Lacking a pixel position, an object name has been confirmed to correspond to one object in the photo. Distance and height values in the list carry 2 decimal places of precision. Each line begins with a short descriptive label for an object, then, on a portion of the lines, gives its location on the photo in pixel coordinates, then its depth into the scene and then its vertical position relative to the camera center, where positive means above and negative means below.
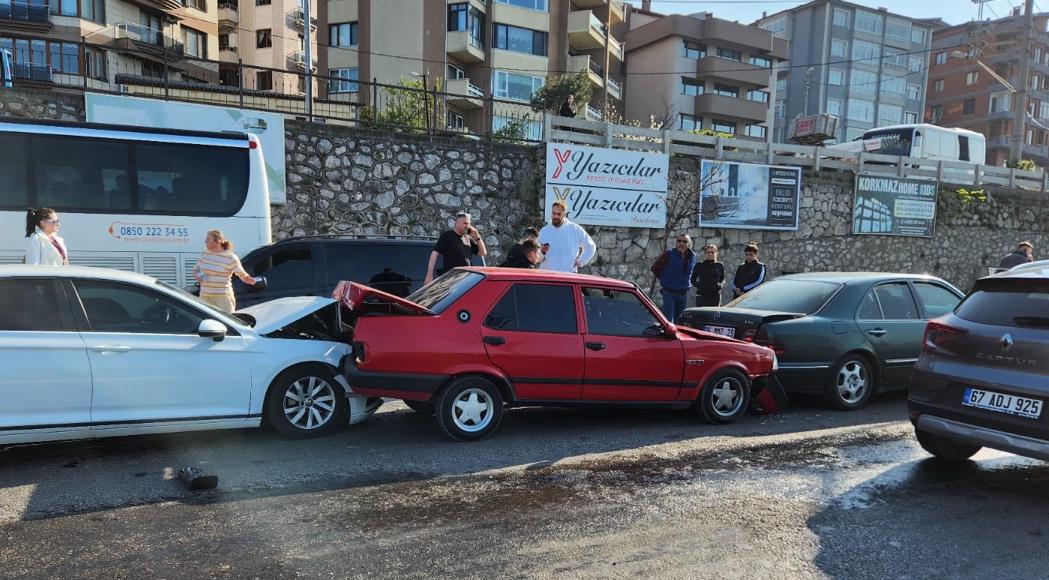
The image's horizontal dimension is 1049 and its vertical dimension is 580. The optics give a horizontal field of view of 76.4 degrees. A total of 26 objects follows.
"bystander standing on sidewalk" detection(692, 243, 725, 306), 10.02 -0.77
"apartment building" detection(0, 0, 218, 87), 32.62 +9.27
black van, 7.78 -0.60
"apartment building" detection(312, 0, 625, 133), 34.62 +9.45
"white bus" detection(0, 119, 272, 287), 7.74 +0.22
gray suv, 4.21 -0.93
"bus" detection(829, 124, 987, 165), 21.08 +2.90
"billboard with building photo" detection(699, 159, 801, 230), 16.08 +0.79
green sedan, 6.79 -1.01
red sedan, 5.16 -1.07
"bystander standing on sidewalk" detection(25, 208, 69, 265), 6.51 -0.31
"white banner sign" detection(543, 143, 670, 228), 14.32 +0.85
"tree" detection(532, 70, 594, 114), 33.28 +6.57
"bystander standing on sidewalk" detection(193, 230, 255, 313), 6.82 -0.60
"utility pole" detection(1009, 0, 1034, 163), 25.98 +5.61
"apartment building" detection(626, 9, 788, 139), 46.09 +10.91
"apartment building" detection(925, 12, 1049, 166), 65.88 +14.04
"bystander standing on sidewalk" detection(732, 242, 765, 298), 9.96 -0.68
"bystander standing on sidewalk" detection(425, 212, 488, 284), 7.78 -0.34
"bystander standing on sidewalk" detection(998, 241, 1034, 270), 11.17 -0.34
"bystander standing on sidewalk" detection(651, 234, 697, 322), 9.96 -0.72
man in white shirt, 8.76 -0.31
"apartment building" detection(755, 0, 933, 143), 57.47 +14.71
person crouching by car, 7.79 -0.43
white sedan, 4.43 -1.11
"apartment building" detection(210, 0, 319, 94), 43.97 +11.99
